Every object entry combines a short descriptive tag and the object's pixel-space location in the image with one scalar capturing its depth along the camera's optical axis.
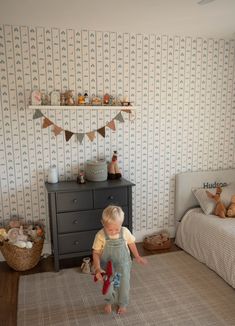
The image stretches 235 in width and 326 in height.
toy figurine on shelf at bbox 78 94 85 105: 3.01
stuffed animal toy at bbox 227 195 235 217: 3.09
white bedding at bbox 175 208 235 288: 2.62
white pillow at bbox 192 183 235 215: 3.23
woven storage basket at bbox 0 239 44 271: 2.81
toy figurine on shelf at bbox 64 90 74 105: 2.98
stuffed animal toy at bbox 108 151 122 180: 3.14
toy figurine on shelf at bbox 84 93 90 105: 3.04
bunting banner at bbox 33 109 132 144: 3.00
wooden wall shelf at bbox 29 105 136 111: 2.86
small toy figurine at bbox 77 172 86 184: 3.00
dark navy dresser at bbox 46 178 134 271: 2.79
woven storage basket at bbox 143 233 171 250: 3.33
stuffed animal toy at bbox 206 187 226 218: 3.11
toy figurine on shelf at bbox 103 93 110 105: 3.10
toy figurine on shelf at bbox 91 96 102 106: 3.06
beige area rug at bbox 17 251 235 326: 2.17
